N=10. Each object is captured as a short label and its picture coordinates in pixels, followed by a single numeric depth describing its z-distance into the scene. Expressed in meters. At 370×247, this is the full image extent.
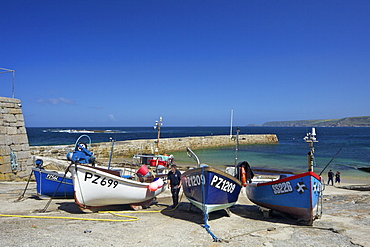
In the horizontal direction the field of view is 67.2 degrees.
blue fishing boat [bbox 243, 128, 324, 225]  7.97
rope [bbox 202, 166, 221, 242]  7.82
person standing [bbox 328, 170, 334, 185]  18.52
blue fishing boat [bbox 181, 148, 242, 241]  8.06
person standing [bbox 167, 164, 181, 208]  9.61
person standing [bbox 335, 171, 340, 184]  19.58
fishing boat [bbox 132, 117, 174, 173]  13.62
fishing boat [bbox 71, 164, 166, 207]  8.50
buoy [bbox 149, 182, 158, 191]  9.78
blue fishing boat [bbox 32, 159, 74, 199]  10.48
